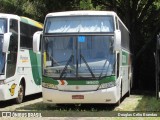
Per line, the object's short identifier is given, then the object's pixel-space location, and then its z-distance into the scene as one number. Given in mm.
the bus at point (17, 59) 15469
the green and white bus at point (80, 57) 14133
